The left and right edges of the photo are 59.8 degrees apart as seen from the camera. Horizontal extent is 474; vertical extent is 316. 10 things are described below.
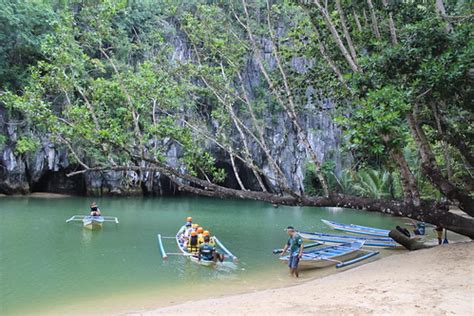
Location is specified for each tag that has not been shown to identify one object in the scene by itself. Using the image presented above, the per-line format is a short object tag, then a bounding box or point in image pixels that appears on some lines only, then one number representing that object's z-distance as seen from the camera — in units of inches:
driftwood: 414.0
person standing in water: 331.0
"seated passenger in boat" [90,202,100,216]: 559.7
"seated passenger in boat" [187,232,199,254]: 396.8
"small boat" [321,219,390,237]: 549.3
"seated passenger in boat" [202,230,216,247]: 385.2
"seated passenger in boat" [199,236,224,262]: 366.9
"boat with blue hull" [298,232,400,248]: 456.1
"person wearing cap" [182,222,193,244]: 432.4
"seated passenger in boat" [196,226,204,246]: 402.3
